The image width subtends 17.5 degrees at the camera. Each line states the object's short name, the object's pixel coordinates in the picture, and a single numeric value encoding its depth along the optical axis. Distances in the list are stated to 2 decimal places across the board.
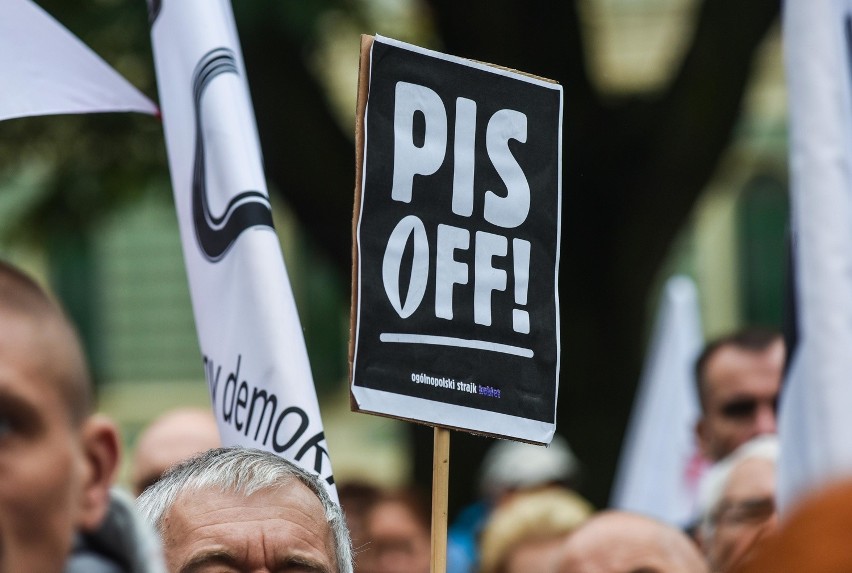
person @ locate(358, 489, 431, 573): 8.41
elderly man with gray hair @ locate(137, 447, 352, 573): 4.69
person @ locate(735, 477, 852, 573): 2.19
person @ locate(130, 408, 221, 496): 7.63
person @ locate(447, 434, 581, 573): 9.76
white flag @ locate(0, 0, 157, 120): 5.75
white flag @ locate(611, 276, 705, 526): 10.17
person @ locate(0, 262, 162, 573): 2.37
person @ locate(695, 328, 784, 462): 8.34
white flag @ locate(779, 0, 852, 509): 5.71
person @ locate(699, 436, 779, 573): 6.61
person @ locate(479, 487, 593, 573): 7.82
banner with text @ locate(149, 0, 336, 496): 5.33
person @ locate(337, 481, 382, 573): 8.56
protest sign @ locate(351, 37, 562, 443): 4.72
